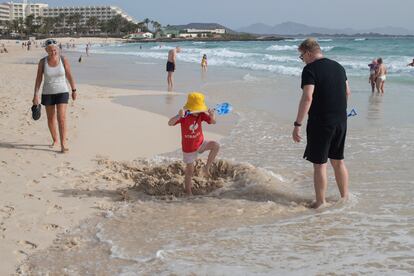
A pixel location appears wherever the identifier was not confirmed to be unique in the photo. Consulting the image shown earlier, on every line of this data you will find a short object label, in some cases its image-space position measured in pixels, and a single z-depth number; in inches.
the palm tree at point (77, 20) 6649.1
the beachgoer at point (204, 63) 1046.4
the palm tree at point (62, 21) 6560.0
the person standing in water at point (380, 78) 630.7
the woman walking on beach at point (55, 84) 256.8
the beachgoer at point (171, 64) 639.8
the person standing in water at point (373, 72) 644.7
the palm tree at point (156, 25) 7544.3
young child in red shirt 196.4
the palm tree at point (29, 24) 5551.2
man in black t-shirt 177.3
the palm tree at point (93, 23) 6663.4
